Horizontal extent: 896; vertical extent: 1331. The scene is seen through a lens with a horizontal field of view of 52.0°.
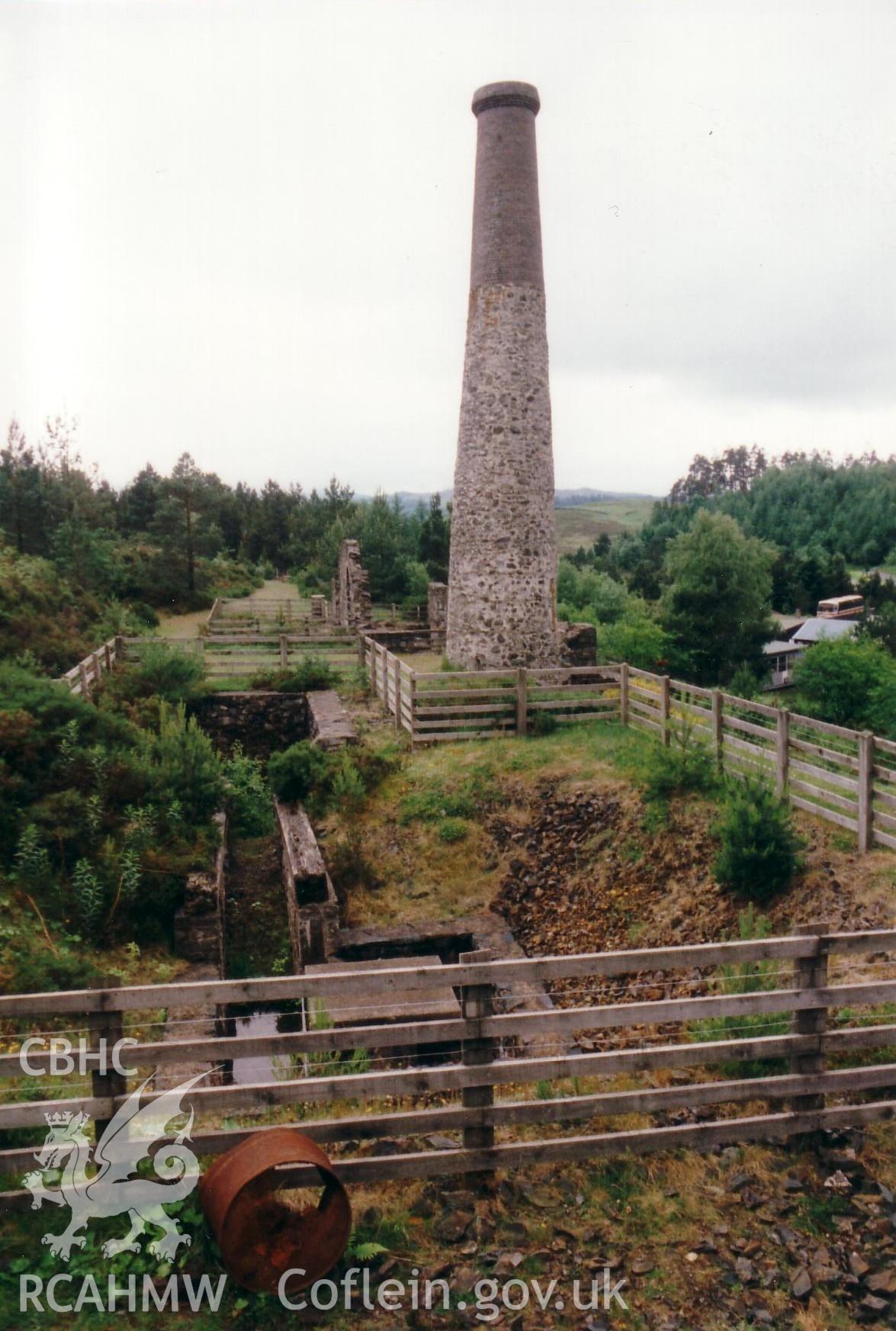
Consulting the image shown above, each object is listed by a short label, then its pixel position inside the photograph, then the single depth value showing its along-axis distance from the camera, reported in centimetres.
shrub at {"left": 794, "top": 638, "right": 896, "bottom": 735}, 2758
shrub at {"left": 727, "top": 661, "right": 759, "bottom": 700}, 3042
